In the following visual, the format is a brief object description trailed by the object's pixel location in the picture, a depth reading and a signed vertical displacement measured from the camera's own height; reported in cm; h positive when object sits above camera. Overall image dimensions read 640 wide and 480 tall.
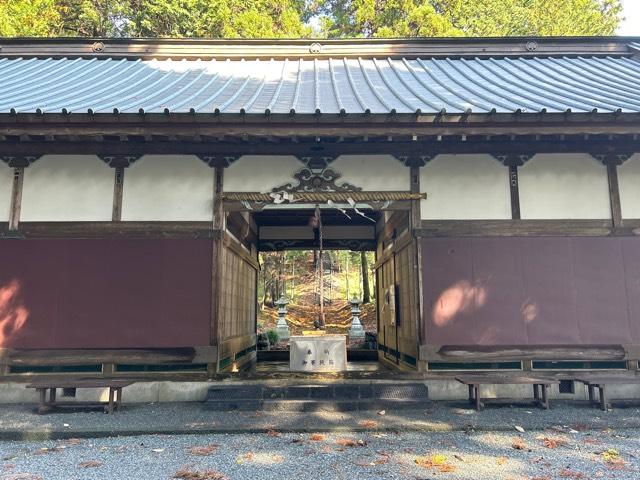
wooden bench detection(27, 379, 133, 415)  591 -89
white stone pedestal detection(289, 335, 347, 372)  812 -62
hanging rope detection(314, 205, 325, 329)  745 +59
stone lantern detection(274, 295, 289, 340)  1633 -20
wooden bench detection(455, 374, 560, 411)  605 -88
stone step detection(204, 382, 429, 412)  611 -110
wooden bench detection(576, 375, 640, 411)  615 -92
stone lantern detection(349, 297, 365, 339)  1639 -40
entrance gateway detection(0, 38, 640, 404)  678 +142
